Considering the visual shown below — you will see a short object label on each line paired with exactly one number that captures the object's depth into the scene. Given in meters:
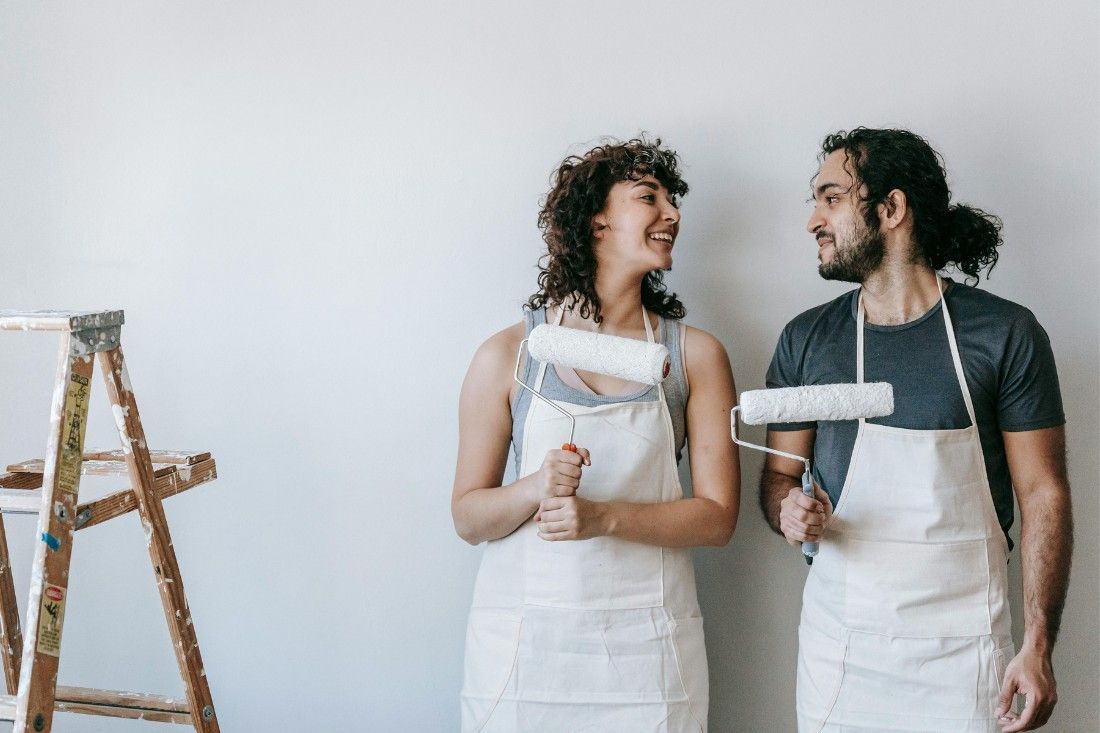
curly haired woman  1.62
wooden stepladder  1.30
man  1.50
